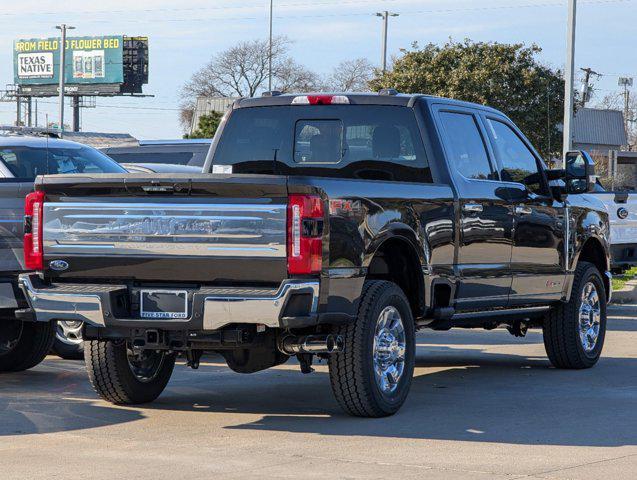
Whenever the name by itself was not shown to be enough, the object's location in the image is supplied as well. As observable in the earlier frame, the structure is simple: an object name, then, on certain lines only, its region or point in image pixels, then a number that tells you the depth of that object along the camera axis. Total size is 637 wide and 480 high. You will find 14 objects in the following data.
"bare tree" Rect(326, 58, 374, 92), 89.32
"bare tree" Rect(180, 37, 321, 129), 93.31
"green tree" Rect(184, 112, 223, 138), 59.22
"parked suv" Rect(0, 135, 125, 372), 9.68
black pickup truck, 7.71
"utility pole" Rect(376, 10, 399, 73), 59.49
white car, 17.70
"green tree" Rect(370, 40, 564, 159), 46.56
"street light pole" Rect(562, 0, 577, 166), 29.70
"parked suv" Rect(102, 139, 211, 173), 18.80
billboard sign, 100.25
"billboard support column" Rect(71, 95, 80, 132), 103.54
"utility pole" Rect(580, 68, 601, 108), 49.75
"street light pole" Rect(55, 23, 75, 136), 64.06
